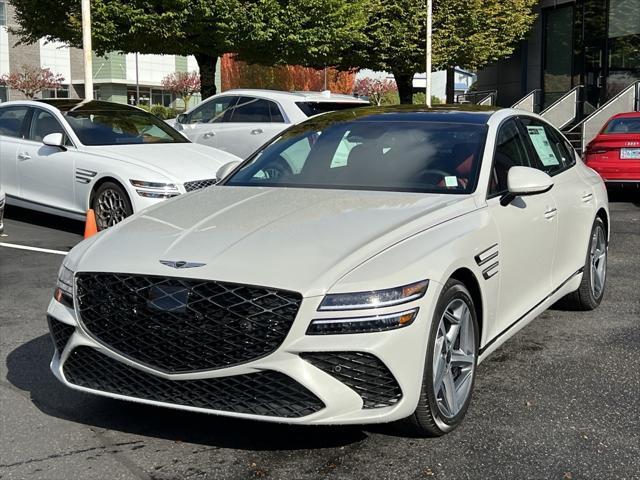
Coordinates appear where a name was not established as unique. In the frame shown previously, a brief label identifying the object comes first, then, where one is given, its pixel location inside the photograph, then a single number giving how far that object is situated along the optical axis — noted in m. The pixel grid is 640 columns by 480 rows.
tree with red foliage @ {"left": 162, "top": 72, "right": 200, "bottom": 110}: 64.69
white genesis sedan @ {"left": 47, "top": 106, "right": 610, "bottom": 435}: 3.43
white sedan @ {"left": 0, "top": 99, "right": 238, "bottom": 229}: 9.08
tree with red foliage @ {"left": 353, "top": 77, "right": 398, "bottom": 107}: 69.71
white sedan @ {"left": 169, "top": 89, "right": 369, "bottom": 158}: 12.84
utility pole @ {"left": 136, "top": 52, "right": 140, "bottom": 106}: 62.91
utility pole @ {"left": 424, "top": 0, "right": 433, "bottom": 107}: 25.45
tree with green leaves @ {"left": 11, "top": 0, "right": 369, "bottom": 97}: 19.89
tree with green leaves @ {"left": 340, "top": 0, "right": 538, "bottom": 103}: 28.84
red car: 13.31
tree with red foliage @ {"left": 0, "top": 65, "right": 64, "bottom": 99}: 54.47
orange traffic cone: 6.88
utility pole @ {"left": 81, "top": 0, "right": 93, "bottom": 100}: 15.13
